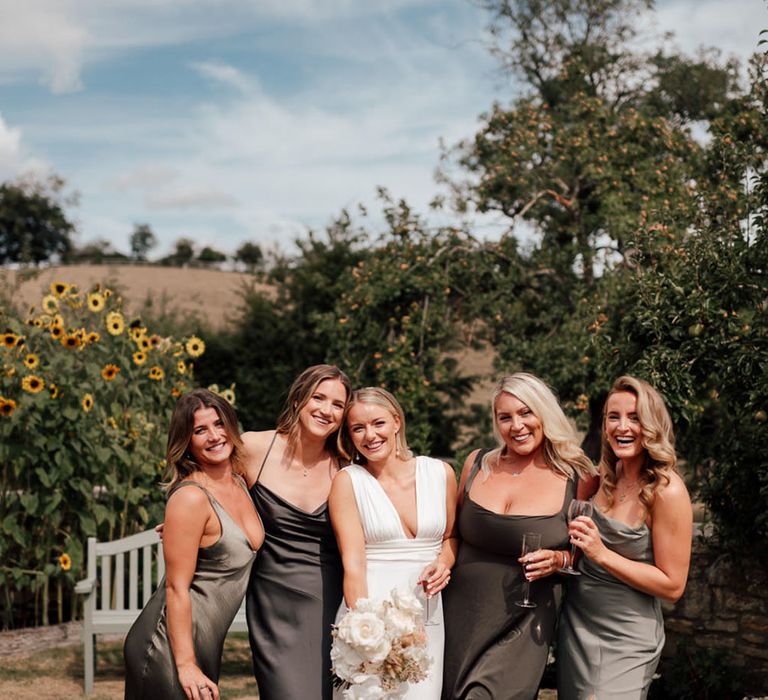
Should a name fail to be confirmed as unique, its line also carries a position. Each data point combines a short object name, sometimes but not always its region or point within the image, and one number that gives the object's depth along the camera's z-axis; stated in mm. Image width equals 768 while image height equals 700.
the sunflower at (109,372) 7062
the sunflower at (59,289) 7215
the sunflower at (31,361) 6891
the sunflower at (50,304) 7195
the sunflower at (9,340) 6805
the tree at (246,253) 56094
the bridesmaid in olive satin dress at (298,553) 3676
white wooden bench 6207
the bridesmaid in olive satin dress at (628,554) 3268
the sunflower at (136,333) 7465
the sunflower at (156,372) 7582
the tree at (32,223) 60812
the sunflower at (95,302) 7210
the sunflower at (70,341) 7008
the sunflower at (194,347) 7727
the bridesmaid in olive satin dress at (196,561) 3340
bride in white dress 3504
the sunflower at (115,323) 7305
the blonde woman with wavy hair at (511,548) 3498
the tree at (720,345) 5477
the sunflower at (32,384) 6711
